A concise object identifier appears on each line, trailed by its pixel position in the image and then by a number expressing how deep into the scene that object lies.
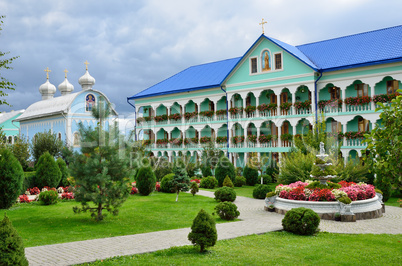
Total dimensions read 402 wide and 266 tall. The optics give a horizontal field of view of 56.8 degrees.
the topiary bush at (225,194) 17.73
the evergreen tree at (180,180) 18.16
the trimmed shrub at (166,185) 22.03
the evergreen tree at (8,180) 15.91
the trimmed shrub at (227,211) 13.36
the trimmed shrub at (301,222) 11.17
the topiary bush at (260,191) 19.17
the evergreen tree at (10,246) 6.38
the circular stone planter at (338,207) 13.89
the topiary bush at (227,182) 23.45
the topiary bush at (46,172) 21.72
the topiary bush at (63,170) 23.62
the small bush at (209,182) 24.53
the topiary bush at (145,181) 20.64
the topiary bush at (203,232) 8.78
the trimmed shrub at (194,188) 19.41
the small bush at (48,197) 17.41
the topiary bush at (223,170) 24.91
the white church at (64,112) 42.47
